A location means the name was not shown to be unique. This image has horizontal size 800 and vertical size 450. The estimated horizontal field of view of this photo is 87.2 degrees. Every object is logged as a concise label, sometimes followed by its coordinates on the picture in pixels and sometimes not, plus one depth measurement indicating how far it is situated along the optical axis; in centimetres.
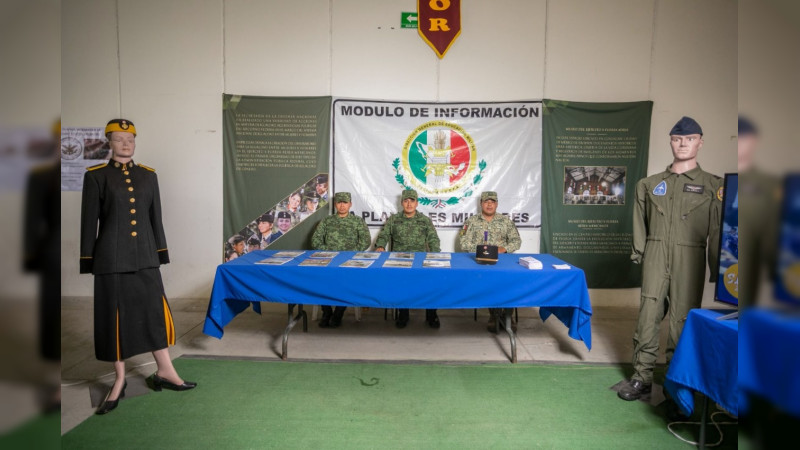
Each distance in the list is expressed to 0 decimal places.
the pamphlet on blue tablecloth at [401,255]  299
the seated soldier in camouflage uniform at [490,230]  360
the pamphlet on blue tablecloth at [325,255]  295
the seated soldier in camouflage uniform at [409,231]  368
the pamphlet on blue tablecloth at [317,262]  265
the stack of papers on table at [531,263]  256
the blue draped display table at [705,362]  153
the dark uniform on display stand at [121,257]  205
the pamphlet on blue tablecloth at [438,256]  295
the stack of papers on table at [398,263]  267
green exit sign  382
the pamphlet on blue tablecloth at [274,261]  264
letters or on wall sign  379
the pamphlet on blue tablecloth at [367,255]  297
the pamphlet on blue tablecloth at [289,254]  296
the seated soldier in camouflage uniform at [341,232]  364
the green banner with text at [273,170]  386
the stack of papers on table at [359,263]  264
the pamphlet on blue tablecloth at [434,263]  267
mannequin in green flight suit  210
